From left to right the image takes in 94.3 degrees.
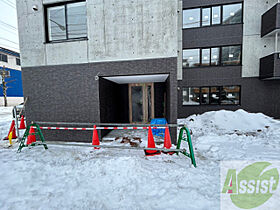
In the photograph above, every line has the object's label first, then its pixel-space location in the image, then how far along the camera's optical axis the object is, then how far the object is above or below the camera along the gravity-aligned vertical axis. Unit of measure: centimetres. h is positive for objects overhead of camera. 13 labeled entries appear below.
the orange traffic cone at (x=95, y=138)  482 -169
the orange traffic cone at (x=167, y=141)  435 -166
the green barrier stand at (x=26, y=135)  451 -161
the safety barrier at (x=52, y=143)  354 -160
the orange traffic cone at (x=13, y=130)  584 -170
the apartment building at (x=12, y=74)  2491 +394
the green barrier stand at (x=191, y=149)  345 -158
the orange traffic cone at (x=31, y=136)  477 -160
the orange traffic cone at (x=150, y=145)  423 -174
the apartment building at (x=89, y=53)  507 +163
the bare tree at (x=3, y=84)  2303 +174
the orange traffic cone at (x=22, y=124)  697 -169
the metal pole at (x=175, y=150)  356 -161
